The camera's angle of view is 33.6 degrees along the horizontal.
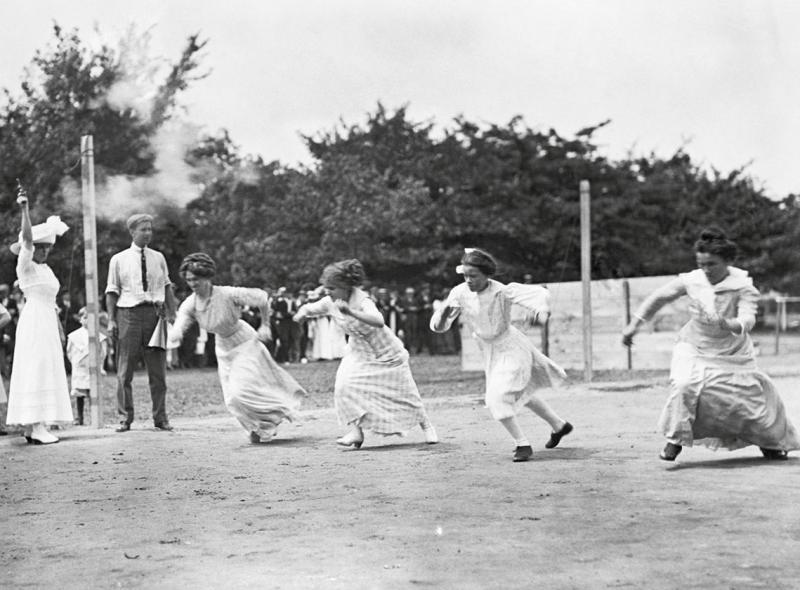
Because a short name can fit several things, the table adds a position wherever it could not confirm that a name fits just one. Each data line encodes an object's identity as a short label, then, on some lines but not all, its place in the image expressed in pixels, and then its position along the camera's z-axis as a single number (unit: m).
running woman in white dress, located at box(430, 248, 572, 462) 9.73
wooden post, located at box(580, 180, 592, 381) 19.28
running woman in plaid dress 10.73
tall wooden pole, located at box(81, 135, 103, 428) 12.98
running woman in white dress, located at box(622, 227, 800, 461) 8.86
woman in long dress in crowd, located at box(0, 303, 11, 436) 12.13
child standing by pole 14.66
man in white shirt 12.49
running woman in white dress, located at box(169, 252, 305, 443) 11.36
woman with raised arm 11.59
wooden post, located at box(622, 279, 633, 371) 24.44
